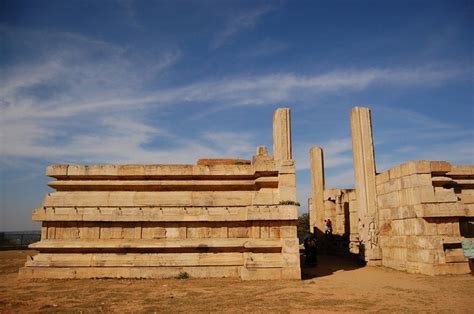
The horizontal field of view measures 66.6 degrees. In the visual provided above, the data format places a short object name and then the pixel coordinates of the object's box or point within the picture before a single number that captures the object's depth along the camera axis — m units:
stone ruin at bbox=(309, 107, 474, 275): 10.78
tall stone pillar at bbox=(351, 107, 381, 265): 13.79
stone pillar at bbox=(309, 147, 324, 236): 20.62
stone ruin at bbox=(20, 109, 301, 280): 10.55
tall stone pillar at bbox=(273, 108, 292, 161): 15.09
